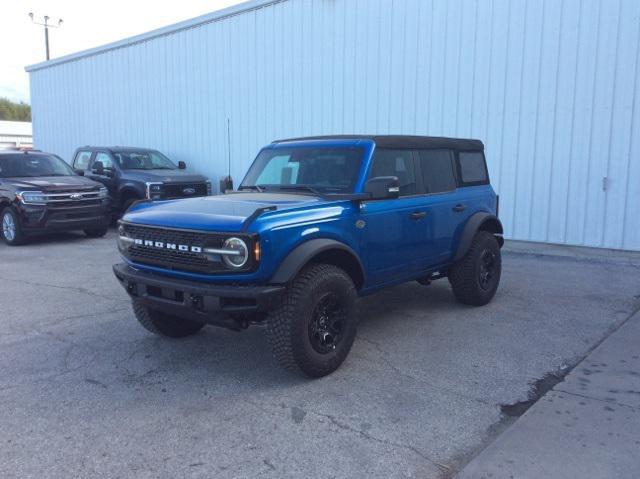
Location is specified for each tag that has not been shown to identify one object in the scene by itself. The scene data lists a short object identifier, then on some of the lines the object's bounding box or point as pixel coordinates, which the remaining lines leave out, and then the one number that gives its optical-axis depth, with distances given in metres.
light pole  43.75
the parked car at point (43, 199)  10.39
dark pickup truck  11.87
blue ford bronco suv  3.94
